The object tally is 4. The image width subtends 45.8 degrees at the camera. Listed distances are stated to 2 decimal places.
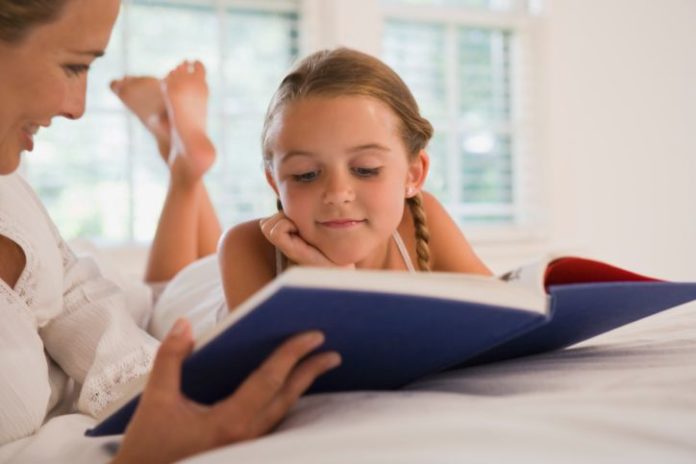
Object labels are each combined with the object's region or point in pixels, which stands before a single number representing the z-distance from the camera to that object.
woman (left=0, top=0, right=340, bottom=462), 0.74
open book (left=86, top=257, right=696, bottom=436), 0.63
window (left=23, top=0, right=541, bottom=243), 3.85
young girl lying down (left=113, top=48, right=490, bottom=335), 1.39
